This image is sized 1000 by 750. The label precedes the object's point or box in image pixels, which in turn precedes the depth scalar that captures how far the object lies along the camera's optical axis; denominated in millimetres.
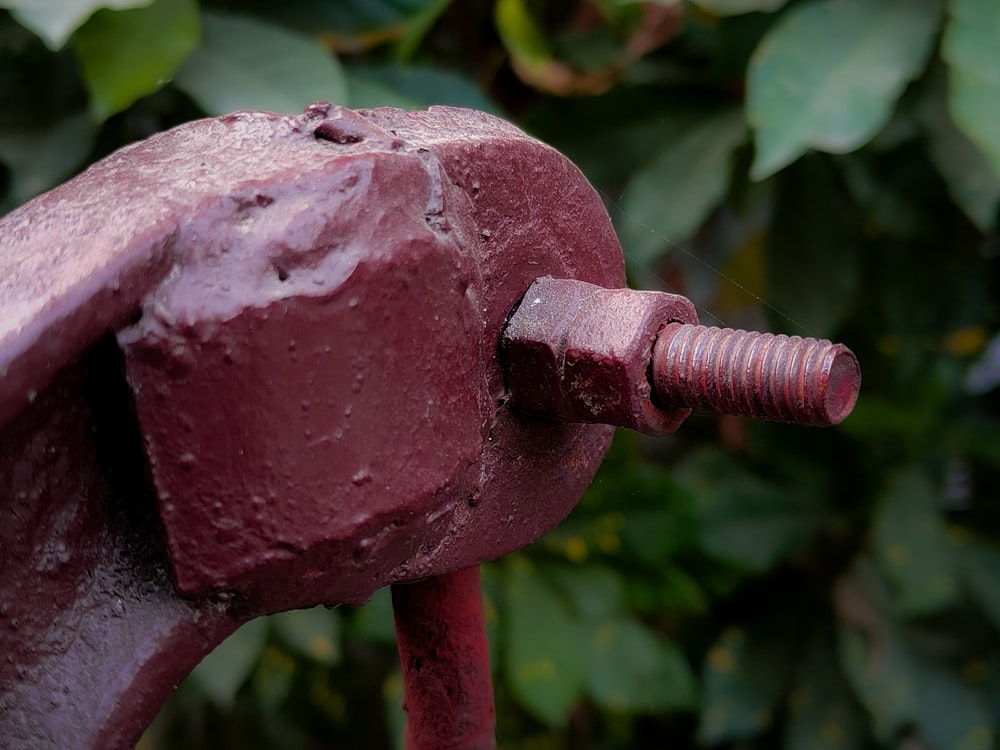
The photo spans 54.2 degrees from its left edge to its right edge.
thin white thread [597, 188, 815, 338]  806
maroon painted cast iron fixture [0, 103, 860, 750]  260
